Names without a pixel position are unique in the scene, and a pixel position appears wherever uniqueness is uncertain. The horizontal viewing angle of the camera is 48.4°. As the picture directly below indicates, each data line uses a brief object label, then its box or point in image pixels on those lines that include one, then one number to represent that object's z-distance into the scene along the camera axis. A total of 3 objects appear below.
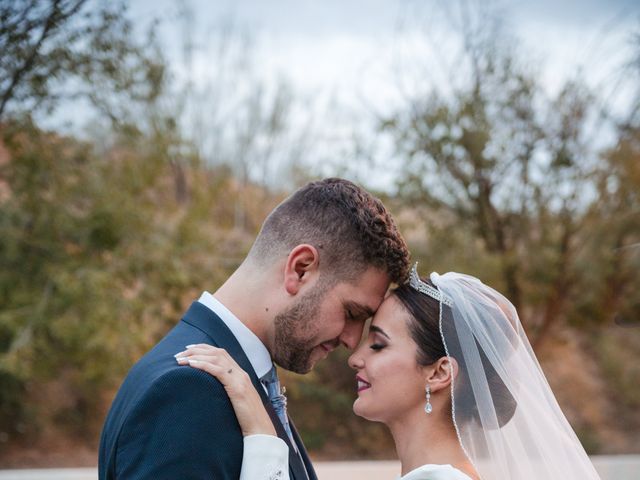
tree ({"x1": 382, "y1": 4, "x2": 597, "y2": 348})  9.57
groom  2.02
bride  2.42
